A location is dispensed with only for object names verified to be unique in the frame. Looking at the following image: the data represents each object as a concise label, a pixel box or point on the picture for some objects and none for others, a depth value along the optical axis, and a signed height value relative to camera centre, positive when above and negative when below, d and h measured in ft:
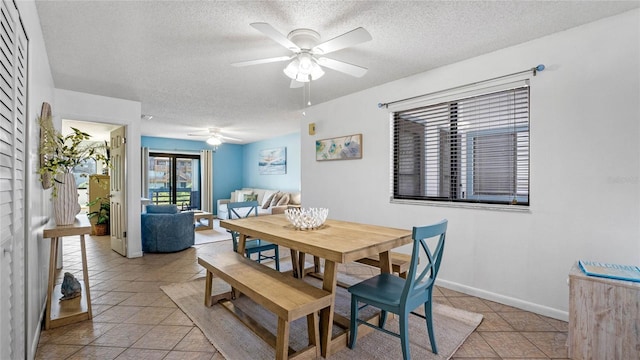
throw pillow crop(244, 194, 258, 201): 25.23 -1.78
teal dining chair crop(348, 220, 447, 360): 5.26 -2.33
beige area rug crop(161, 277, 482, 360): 6.10 -3.68
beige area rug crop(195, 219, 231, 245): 17.25 -3.77
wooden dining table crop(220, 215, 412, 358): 5.52 -1.35
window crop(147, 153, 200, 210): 26.24 -0.21
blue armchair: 14.23 -2.73
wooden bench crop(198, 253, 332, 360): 5.23 -2.29
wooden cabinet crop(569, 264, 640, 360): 5.40 -2.72
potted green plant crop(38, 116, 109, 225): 7.29 +0.17
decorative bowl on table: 7.35 -1.07
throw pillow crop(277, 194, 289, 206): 21.66 -1.73
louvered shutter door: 3.98 +0.01
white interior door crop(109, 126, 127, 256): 13.55 -0.76
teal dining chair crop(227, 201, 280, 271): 9.90 -2.39
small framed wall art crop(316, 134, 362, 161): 12.39 +1.31
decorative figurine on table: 8.14 -3.14
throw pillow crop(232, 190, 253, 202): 26.61 -1.53
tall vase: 7.39 -0.63
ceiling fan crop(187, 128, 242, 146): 21.02 +3.30
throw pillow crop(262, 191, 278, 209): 22.77 -1.90
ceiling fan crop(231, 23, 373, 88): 6.73 +2.98
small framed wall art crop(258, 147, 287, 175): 24.95 +1.37
